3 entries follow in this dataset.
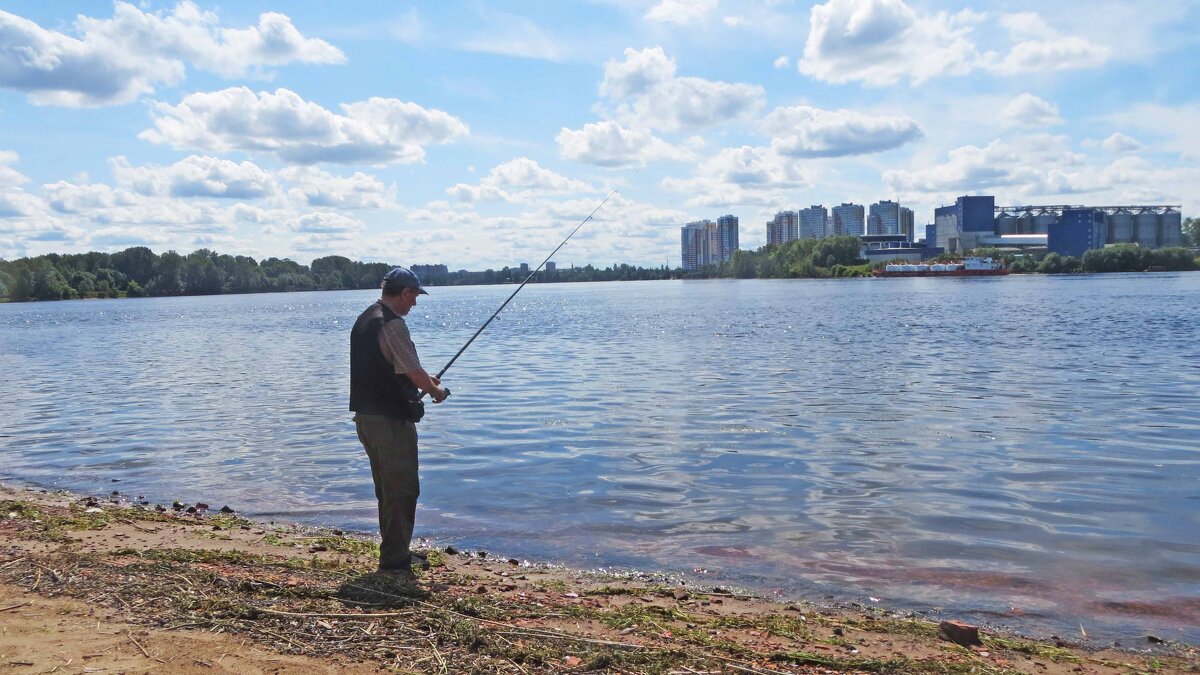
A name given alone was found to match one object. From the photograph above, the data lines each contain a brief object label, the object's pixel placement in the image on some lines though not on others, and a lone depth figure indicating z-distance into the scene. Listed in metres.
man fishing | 6.48
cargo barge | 174.38
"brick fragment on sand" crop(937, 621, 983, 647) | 5.81
